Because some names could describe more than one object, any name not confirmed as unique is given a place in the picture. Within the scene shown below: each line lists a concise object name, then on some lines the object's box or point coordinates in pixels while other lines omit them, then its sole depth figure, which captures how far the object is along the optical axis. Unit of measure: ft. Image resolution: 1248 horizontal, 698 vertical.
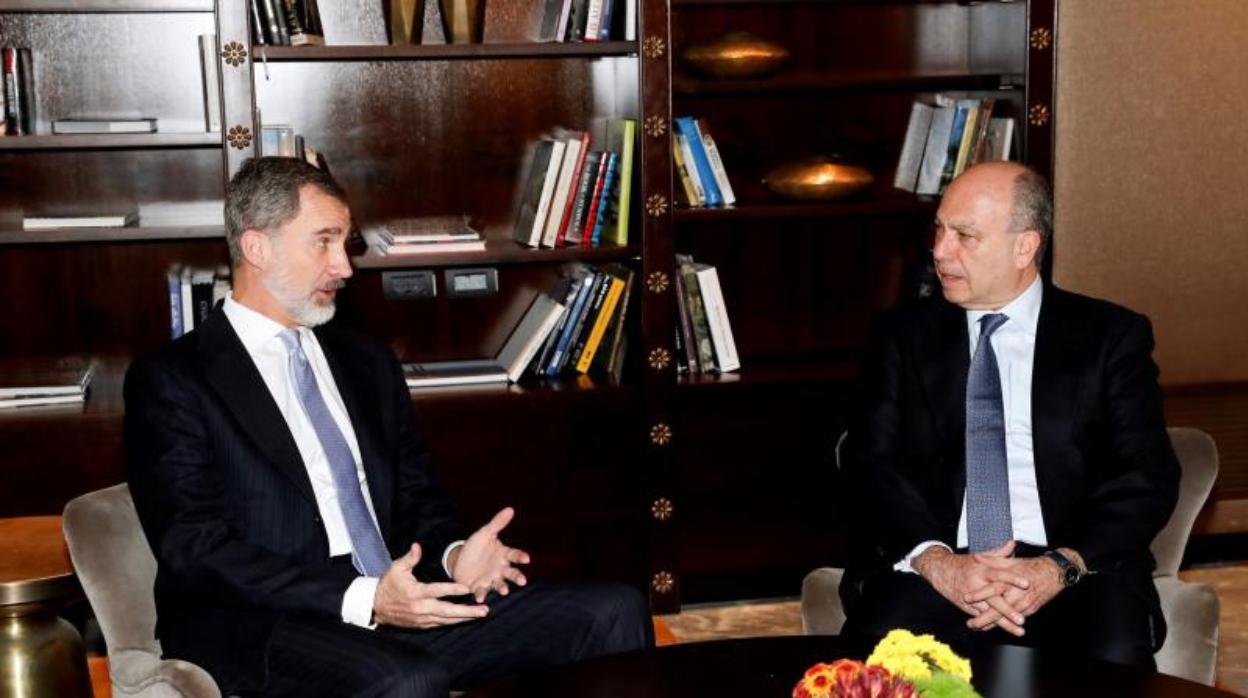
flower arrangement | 6.07
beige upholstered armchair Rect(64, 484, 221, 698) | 8.31
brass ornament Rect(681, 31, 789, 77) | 14.15
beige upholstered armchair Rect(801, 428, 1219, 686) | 9.64
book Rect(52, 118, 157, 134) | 13.33
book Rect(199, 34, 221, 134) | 13.11
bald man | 9.66
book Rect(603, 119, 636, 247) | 13.83
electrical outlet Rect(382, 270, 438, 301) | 14.71
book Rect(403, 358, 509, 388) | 14.11
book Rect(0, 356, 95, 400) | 14.24
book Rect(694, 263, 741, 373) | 14.30
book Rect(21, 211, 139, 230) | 13.43
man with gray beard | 8.61
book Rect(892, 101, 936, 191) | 14.91
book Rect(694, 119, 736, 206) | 14.29
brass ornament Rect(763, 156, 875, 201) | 14.37
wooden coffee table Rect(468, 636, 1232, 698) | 7.25
